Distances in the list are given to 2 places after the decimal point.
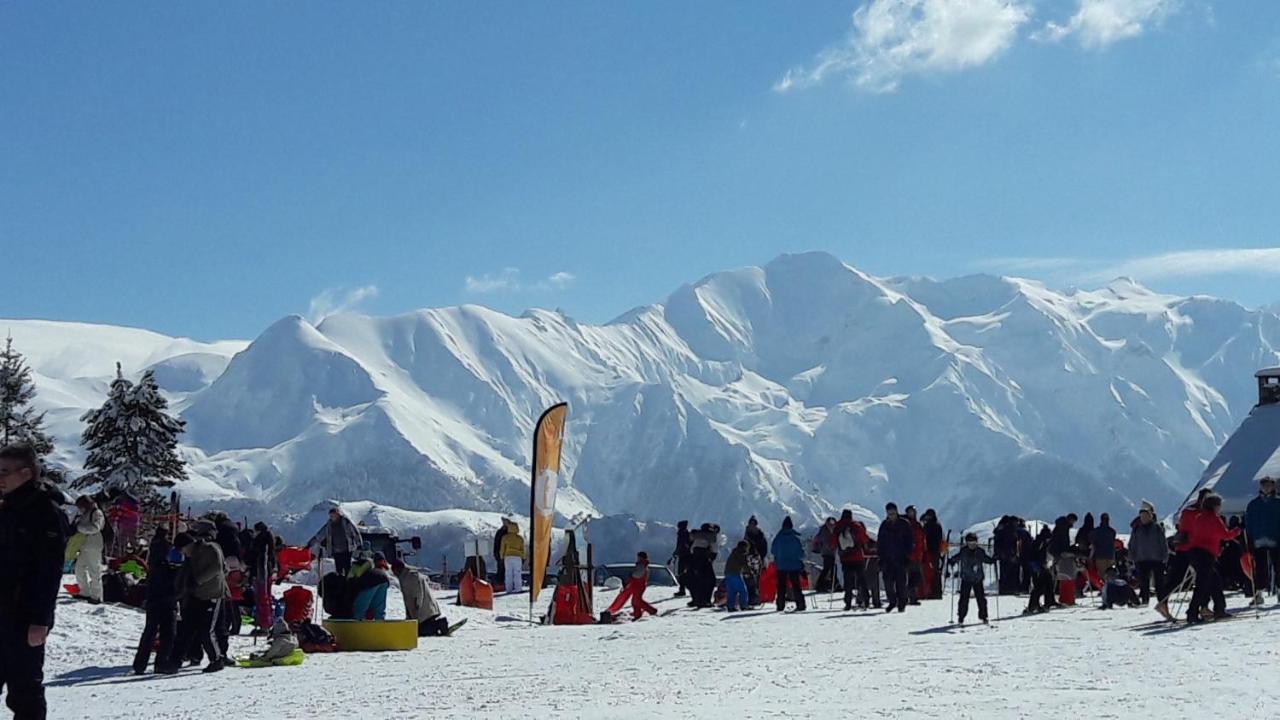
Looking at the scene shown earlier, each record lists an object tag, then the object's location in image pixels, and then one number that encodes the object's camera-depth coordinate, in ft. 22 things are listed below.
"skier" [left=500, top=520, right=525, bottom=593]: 96.73
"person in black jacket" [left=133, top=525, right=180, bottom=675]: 45.32
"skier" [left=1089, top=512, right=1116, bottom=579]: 81.25
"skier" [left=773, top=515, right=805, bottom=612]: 72.69
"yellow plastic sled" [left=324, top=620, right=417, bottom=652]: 54.19
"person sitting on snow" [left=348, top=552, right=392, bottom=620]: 56.95
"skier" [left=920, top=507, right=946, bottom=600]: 75.87
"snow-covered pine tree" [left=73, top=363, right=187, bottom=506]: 159.84
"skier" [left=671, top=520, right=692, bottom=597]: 90.48
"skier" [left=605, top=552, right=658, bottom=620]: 75.66
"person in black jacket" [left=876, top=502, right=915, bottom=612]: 65.98
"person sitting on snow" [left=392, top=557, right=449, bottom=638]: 61.82
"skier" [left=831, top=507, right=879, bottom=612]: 72.84
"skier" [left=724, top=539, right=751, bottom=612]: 76.48
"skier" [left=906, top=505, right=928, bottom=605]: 71.05
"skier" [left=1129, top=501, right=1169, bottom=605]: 63.00
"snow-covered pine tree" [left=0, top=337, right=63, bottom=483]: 165.58
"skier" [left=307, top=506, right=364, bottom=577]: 72.64
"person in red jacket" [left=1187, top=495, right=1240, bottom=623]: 50.98
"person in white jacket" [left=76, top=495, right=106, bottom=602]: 59.47
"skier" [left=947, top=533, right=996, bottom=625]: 58.59
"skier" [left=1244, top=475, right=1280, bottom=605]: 57.72
